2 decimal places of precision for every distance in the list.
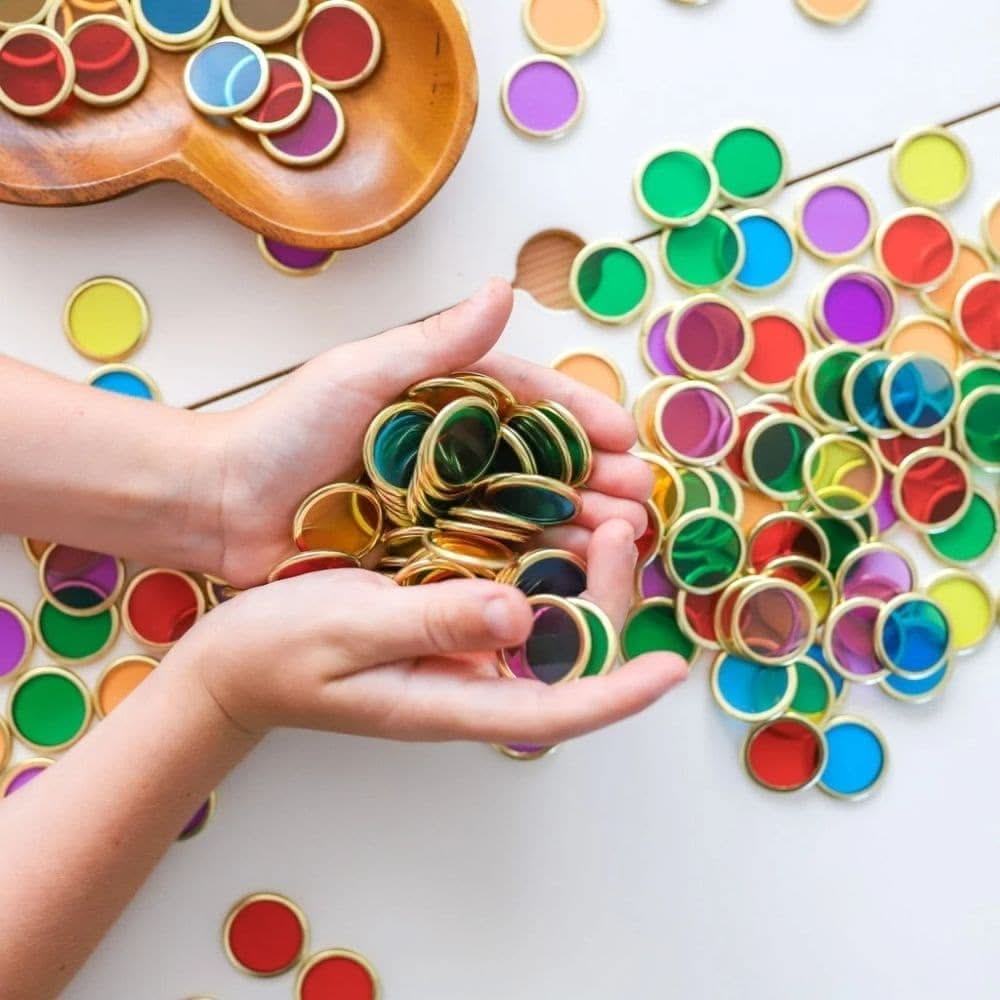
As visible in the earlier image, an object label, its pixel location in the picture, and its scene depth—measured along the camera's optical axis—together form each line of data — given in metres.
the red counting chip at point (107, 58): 0.46
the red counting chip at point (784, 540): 0.48
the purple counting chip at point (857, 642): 0.48
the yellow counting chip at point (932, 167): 0.49
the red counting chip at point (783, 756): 0.48
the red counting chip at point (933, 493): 0.48
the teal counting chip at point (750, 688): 0.48
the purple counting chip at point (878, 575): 0.48
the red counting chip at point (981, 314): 0.49
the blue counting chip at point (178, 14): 0.46
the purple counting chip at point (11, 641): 0.47
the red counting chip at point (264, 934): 0.47
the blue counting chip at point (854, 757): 0.48
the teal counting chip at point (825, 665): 0.48
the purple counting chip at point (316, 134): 0.46
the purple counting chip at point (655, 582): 0.48
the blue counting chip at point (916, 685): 0.48
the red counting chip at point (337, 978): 0.47
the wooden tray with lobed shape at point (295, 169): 0.46
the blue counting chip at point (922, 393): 0.48
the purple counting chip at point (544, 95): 0.48
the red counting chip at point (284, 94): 0.46
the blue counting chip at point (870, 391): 0.48
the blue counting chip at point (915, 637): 0.48
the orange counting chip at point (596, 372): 0.48
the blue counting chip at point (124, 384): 0.47
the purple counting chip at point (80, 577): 0.47
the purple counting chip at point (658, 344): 0.48
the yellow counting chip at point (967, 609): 0.49
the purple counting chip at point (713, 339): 0.48
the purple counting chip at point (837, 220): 0.48
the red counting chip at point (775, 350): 0.48
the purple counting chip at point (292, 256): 0.47
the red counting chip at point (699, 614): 0.48
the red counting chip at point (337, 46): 0.47
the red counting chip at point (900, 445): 0.48
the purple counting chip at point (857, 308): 0.48
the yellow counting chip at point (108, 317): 0.47
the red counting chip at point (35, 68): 0.46
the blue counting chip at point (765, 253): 0.48
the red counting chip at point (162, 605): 0.47
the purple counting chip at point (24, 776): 0.47
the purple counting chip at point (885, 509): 0.49
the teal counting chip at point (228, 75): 0.46
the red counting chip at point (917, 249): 0.48
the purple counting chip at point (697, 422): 0.48
